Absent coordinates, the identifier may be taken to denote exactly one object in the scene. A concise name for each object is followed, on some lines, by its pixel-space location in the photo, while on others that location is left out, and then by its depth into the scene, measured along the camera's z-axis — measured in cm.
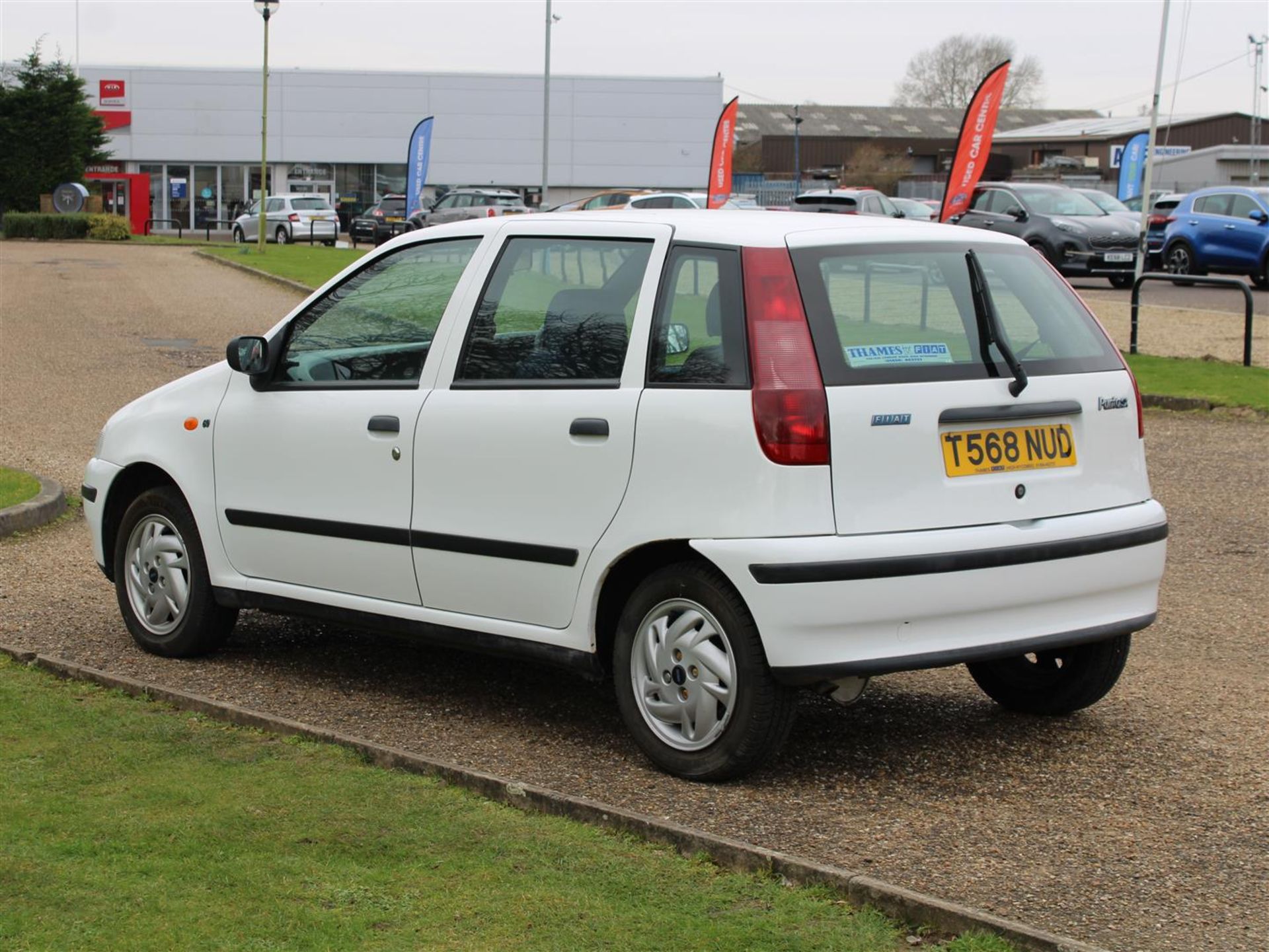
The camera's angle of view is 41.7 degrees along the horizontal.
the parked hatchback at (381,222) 5212
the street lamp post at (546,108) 5209
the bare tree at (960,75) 12531
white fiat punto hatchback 464
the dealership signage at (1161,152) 7425
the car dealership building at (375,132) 7200
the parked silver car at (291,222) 5459
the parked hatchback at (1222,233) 2864
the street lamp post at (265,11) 4612
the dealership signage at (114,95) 7156
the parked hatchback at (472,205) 4694
